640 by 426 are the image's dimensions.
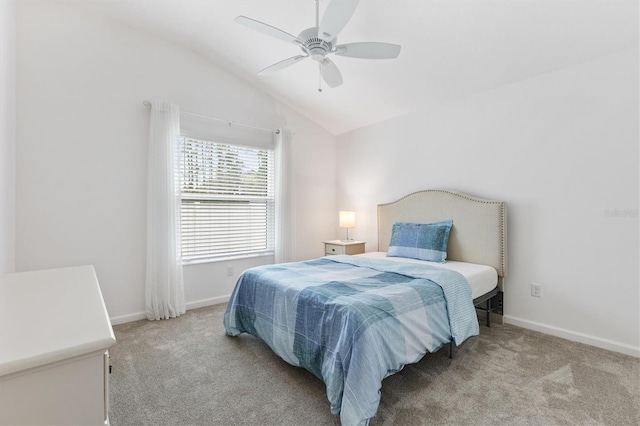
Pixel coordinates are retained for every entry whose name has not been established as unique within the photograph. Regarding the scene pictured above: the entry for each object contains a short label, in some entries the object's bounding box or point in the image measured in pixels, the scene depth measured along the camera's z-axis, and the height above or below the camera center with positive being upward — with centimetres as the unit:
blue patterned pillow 323 -31
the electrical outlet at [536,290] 292 -74
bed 163 -62
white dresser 64 -34
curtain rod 329 +115
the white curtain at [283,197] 419 +22
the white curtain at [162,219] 324 -6
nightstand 418 -48
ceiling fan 180 +116
